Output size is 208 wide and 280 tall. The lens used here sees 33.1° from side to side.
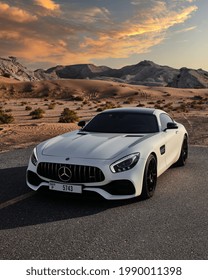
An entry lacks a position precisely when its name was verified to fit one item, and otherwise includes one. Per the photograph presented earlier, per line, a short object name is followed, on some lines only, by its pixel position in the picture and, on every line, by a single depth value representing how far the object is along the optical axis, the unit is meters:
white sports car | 5.52
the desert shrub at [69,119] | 21.38
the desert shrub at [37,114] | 25.33
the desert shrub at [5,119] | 20.34
